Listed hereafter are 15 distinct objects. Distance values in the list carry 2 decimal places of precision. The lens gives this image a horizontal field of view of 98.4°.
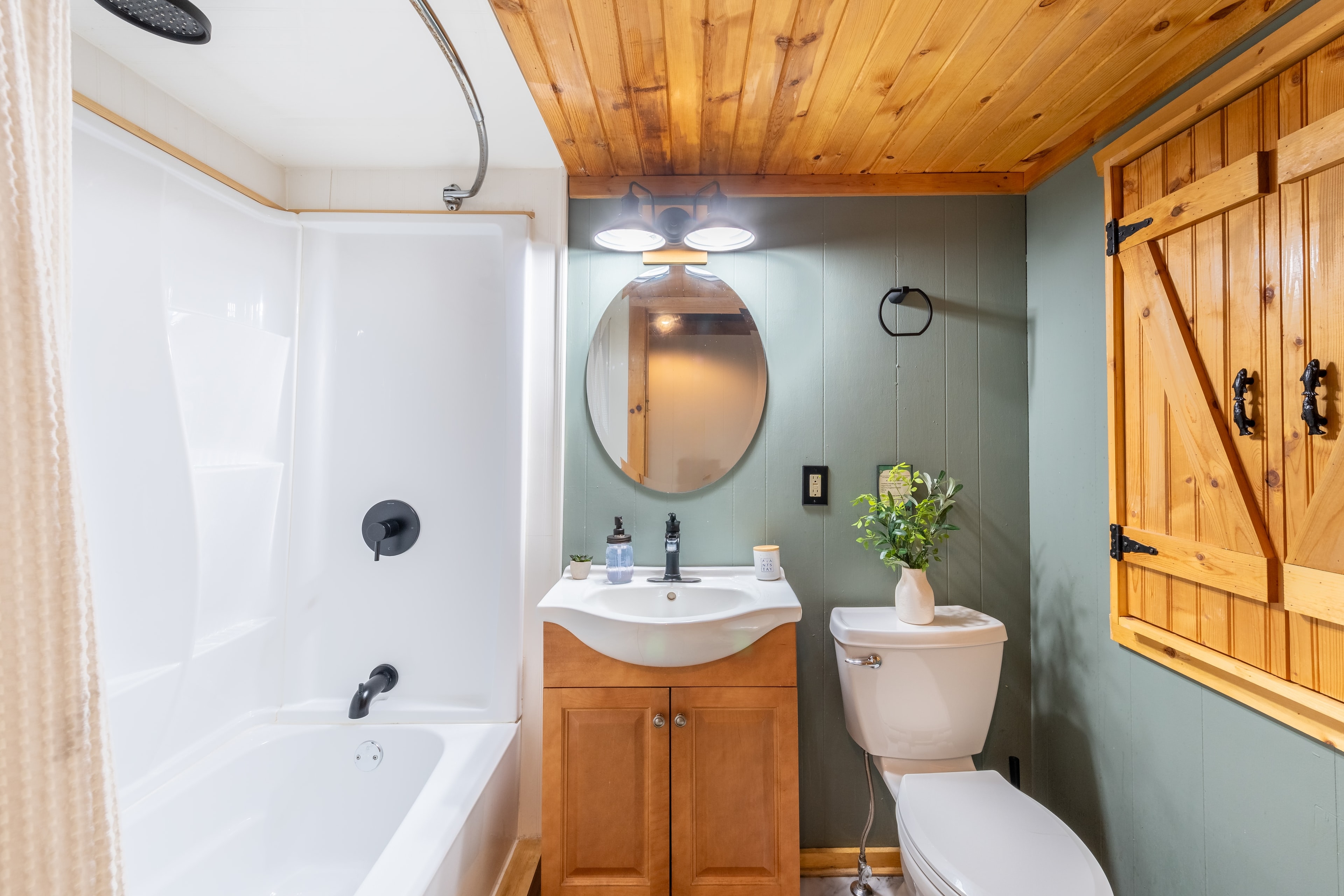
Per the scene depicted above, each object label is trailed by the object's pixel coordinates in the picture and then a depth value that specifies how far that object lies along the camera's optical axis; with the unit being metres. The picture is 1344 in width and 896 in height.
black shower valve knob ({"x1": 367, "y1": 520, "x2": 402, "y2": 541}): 1.76
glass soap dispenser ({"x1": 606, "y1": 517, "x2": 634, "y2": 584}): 1.74
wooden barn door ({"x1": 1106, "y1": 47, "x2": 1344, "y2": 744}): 1.03
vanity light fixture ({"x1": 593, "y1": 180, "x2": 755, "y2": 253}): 1.73
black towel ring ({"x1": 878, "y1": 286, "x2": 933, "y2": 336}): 1.86
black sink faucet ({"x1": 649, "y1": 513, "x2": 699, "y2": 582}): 1.77
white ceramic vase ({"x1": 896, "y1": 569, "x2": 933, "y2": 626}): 1.65
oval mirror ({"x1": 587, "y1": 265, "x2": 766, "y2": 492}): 1.88
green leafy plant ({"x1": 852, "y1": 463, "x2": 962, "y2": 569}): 1.67
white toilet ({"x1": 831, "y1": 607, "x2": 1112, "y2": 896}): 1.40
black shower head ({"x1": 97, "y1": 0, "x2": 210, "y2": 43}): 1.08
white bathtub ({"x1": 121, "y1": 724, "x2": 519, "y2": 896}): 1.32
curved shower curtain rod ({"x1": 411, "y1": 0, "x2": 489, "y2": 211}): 1.17
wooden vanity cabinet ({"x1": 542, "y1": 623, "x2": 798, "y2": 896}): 1.47
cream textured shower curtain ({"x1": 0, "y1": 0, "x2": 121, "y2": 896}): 0.37
